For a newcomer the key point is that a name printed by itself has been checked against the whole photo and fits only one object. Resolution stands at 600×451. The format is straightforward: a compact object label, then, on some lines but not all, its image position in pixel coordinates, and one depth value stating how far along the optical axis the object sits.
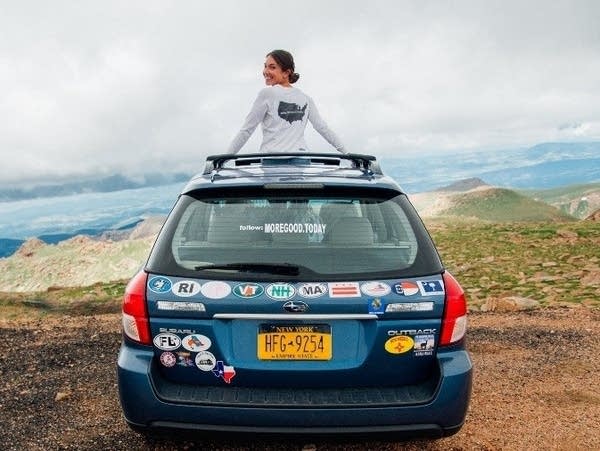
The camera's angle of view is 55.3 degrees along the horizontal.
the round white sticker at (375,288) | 3.09
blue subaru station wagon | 3.07
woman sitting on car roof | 5.87
